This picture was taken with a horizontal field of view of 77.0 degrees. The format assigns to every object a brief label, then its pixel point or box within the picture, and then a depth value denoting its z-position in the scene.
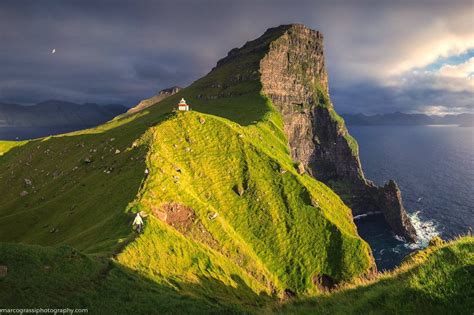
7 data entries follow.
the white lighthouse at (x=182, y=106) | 107.75
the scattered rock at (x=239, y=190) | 89.38
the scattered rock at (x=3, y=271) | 24.37
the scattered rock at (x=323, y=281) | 78.50
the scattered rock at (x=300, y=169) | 122.38
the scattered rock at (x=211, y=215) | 70.01
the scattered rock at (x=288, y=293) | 74.54
